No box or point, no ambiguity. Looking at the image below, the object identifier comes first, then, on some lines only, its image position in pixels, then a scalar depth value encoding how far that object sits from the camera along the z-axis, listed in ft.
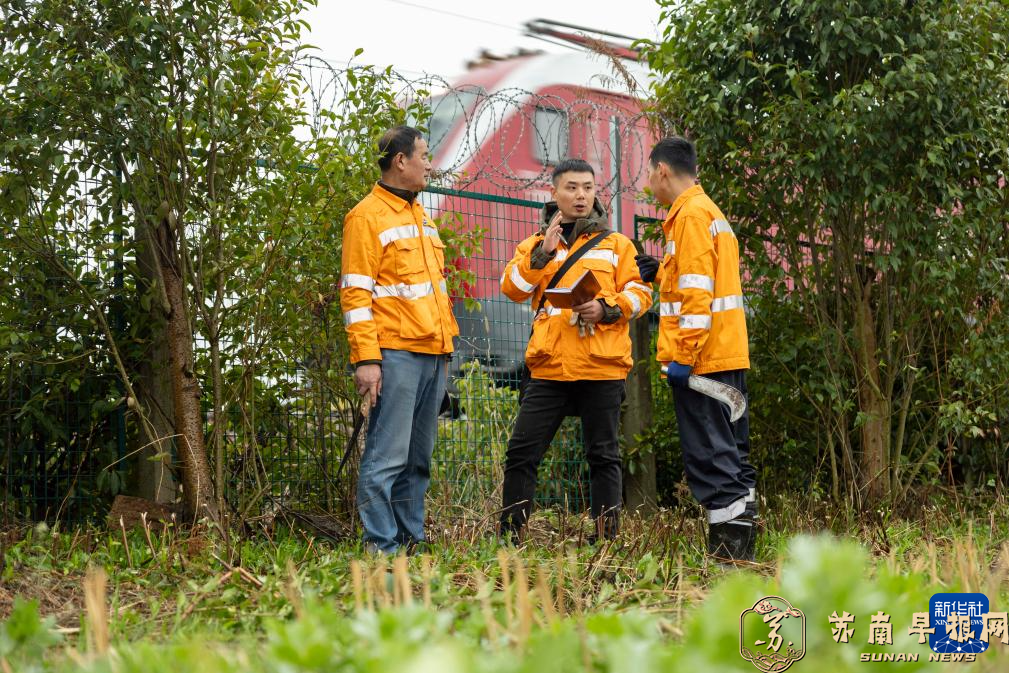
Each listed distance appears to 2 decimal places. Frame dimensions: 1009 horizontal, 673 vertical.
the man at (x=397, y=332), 14.21
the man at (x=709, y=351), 13.83
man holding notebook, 15.57
